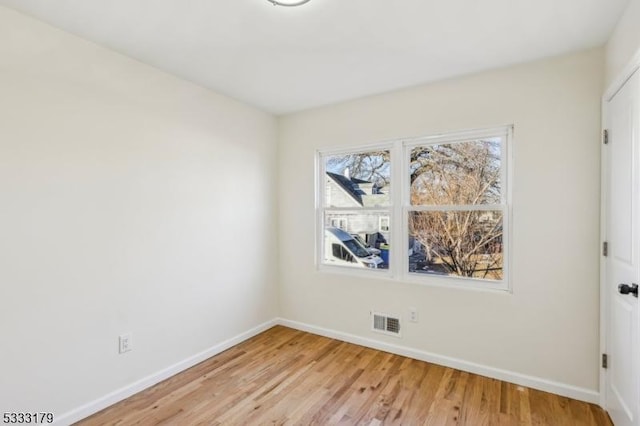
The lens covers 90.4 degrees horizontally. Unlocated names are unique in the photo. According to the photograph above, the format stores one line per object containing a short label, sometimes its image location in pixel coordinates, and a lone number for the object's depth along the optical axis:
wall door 1.69
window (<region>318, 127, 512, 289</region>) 2.69
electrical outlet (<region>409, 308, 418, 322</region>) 2.97
